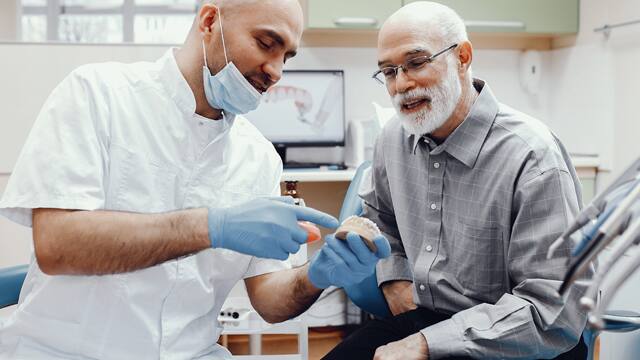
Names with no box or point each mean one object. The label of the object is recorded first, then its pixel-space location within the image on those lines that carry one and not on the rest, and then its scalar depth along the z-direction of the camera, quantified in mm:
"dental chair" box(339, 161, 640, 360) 1338
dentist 1143
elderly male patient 1300
